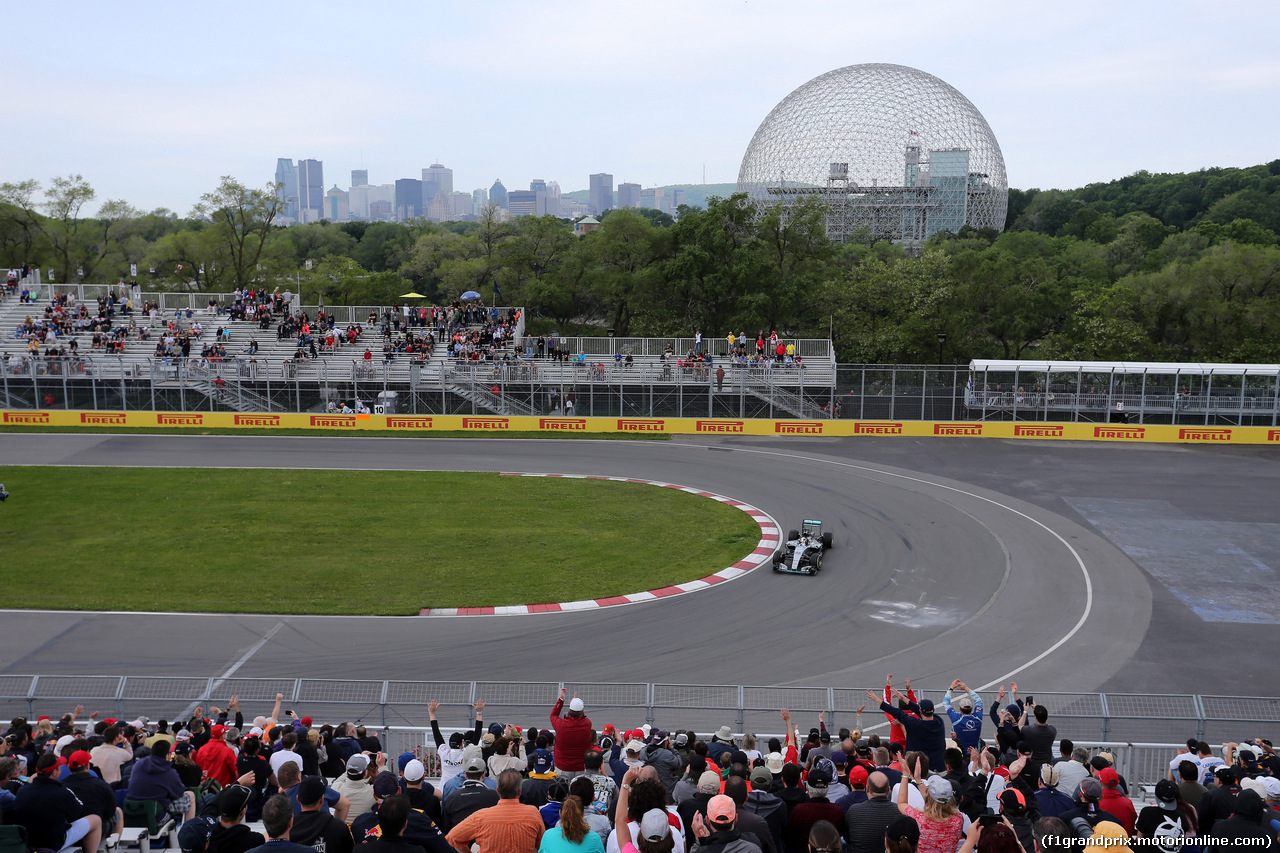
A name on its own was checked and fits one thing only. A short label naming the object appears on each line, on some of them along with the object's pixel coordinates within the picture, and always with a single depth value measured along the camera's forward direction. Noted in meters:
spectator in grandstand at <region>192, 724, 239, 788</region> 9.80
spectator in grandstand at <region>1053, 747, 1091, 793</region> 8.92
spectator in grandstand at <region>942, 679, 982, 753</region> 11.34
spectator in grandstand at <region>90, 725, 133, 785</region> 9.26
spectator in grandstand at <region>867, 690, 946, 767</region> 10.31
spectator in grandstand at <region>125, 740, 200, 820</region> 8.70
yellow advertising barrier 41.56
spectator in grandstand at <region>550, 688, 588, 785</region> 10.32
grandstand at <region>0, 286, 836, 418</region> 44.00
